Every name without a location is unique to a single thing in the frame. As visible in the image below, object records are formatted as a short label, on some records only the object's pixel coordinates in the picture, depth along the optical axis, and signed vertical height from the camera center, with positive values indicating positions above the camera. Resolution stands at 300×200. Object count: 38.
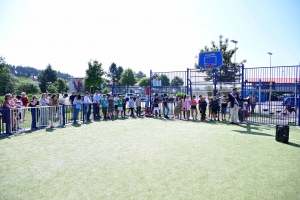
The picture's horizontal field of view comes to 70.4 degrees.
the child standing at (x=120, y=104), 16.92 -0.66
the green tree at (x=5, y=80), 40.33 +3.23
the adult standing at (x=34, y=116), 11.05 -1.04
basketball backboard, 16.44 +2.84
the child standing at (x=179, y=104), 16.16 -0.65
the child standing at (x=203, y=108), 14.80 -0.88
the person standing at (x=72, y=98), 17.14 -0.16
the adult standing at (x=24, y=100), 12.94 -0.23
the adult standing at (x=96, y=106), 15.59 -0.74
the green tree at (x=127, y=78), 63.44 +5.32
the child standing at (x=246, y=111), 14.10 -1.05
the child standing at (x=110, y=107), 16.72 -0.88
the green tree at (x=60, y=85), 64.19 +3.50
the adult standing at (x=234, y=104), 12.90 -0.54
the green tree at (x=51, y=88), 55.85 +2.03
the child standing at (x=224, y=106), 14.32 -0.72
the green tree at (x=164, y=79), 18.02 +1.39
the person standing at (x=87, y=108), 14.53 -0.83
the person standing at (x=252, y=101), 15.44 -0.43
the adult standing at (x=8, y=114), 9.81 -0.83
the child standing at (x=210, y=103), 14.89 -0.54
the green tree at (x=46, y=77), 67.12 +6.17
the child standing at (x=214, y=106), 14.62 -0.74
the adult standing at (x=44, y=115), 11.45 -1.05
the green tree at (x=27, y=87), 44.75 +1.97
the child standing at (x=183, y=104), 15.80 -0.67
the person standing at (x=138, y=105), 17.41 -0.77
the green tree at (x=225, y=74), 15.12 +1.59
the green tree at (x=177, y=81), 17.04 +1.17
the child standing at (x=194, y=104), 15.48 -0.63
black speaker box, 8.09 -1.46
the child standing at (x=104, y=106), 16.08 -0.81
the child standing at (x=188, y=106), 15.55 -0.81
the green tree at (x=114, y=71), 91.06 +10.49
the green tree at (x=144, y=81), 68.19 +4.68
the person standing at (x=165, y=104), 16.59 -0.70
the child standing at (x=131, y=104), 17.47 -0.68
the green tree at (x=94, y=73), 41.59 +4.48
